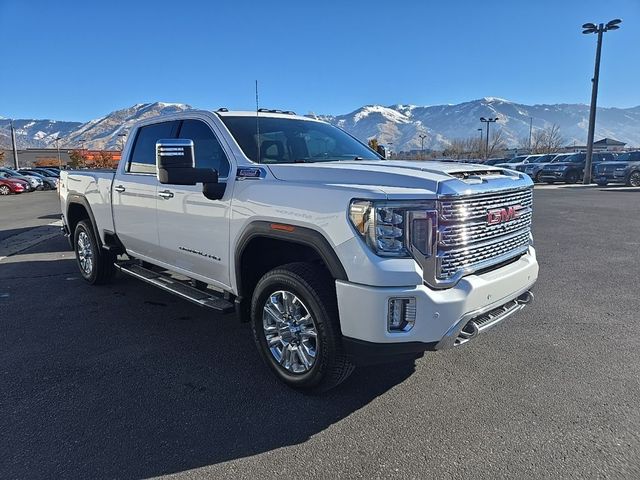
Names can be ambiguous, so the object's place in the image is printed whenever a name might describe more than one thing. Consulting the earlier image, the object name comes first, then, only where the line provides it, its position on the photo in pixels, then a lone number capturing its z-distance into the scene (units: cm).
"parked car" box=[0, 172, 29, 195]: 2798
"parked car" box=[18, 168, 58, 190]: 3372
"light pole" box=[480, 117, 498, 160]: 6784
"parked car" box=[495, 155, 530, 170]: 3383
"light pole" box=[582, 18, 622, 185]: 2858
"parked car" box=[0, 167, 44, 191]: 2989
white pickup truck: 281
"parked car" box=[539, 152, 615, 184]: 2942
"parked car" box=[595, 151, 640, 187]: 2431
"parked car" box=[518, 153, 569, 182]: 2951
